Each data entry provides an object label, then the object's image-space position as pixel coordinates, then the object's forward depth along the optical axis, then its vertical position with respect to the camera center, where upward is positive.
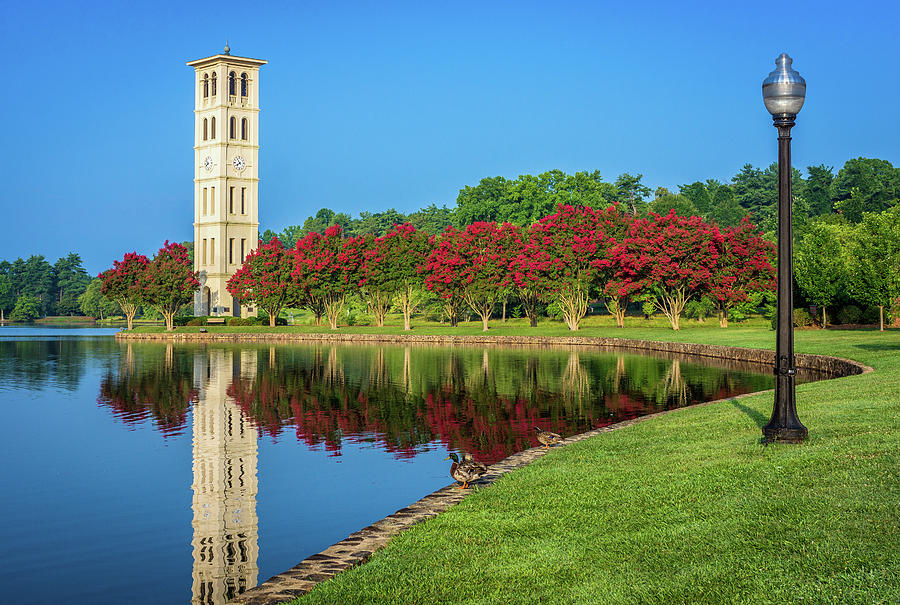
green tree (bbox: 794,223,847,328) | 49.25 +1.94
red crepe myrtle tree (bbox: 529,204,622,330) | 61.25 +3.17
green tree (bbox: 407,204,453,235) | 126.69 +12.06
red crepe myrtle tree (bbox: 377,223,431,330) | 67.19 +2.87
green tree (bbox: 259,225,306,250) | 161.46 +11.61
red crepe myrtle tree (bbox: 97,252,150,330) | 76.19 +1.35
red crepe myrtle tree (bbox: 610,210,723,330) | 58.25 +2.86
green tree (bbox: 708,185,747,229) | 104.44 +10.85
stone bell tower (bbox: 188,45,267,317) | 96.56 +14.26
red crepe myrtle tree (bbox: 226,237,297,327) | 71.75 +1.28
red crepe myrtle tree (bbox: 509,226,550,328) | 60.13 +2.26
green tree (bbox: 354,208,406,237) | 136.62 +12.16
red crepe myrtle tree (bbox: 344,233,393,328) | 67.56 +2.16
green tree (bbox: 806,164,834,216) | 105.62 +14.13
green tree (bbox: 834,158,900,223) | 88.31 +12.98
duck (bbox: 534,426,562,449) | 14.20 -2.43
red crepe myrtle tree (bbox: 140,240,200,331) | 75.44 +0.98
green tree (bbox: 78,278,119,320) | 127.56 -1.48
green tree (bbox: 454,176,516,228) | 108.69 +12.71
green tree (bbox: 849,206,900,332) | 34.75 +1.89
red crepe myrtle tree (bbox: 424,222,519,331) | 61.25 +2.39
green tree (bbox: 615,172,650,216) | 118.62 +15.51
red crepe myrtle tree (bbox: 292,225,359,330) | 68.56 +2.07
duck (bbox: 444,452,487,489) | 11.30 -2.41
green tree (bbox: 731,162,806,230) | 116.38 +15.81
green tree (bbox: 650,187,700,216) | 97.25 +11.16
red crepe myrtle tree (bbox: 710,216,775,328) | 59.03 +2.08
